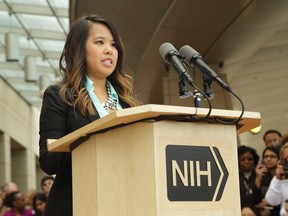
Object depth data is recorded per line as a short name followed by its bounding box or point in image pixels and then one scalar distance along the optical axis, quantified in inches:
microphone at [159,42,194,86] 157.6
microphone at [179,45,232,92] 156.7
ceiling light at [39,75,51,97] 1198.8
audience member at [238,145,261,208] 365.1
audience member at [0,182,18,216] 542.1
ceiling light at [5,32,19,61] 976.0
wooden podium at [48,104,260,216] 130.5
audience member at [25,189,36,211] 521.9
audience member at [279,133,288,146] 372.4
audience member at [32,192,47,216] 471.9
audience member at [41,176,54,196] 502.3
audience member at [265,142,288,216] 332.9
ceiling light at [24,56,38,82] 1111.3
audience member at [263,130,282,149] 444.3
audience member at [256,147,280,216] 371.3
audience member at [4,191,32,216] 520.6
